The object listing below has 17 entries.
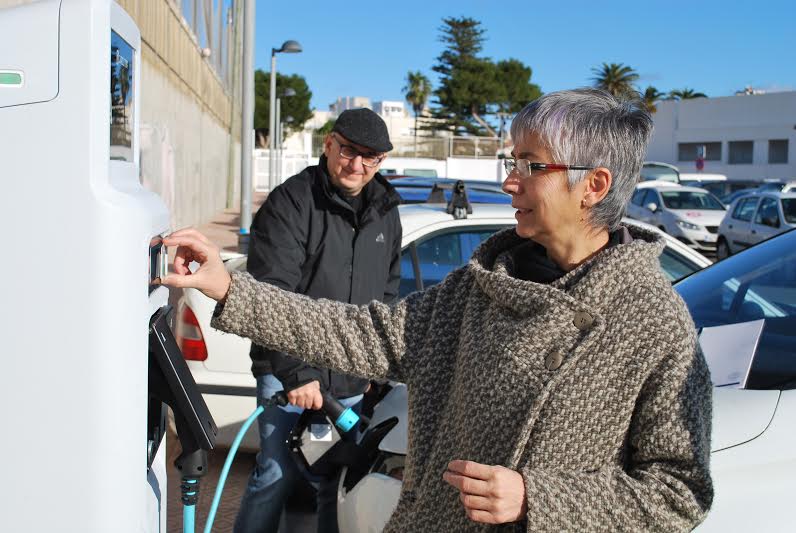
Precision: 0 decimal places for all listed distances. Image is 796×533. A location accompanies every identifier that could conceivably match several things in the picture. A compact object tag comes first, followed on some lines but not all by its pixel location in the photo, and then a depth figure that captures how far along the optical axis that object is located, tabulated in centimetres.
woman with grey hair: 167
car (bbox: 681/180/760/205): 3557
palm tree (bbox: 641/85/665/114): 6816
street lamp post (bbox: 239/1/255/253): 1217
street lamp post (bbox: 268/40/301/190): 2083
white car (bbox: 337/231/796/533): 232
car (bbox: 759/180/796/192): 2751
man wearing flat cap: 312
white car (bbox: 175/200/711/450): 481
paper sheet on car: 267
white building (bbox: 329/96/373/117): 14236
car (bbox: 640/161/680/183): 3419
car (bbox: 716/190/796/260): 1694
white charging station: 133
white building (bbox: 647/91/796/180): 5219
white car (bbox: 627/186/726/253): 2047
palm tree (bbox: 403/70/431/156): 9894
